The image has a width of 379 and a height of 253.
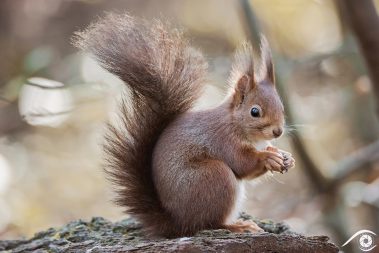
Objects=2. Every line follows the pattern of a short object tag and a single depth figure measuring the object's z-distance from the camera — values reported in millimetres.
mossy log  4203
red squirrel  4280
